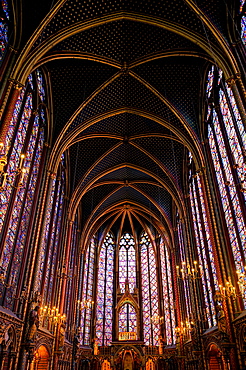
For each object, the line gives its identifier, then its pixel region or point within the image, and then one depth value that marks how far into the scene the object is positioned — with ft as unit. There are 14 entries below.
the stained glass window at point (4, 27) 41.87
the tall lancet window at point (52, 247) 56.29
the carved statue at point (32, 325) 43.47
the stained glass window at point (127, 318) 93.92
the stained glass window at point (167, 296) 86.48
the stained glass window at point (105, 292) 92.48
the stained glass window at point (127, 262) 102.82
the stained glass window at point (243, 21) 42.34
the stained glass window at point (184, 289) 71.78
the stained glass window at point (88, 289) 88.48
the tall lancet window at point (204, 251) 55.01
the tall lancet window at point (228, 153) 42.42
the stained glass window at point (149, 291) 91.97
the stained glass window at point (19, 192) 40.83
